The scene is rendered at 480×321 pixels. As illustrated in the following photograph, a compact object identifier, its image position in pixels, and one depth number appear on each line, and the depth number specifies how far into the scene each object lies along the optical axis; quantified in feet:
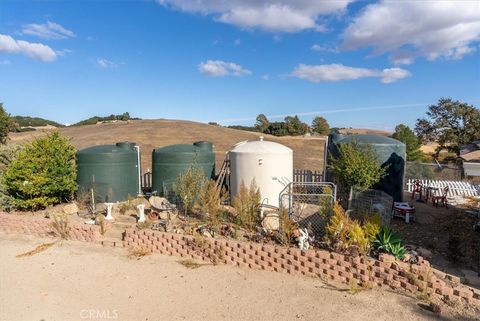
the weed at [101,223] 32.40
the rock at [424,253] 24.85
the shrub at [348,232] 23.04
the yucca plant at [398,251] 22.74
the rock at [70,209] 39.52
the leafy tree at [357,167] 36.32
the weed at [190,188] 35.76
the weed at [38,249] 28.90
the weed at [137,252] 28.04
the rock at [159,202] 37.68
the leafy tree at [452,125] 111.34
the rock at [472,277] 20.94
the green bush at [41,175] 40.22
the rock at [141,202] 42.70
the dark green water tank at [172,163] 45.70
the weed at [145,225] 32.12
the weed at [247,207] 29.43
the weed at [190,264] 25.80
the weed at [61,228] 32.48
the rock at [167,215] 35.47
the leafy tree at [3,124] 101.96
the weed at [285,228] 26.08
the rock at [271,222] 29.84
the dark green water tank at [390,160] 41.32
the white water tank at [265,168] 39.68
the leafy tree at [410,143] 88.34
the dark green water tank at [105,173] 44.65
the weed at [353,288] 21.01
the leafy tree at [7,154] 46.54
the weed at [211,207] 29.99
